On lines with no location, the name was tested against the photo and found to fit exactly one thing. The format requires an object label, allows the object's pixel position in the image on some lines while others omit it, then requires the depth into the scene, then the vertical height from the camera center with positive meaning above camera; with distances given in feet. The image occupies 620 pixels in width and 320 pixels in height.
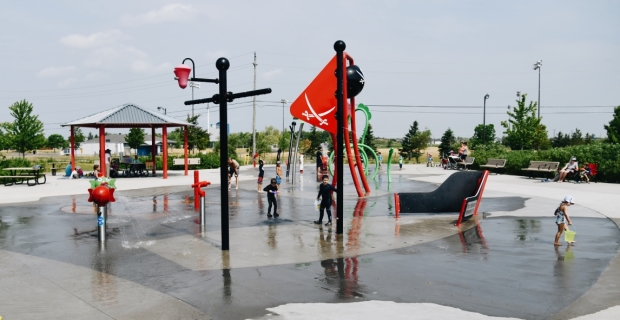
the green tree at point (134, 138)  253.24 +8.49
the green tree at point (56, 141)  417.69 +12.61
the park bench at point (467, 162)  114.62 -2.39
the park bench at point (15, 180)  81.96 -3.92
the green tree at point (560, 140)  259.43 +5.18
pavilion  98.12 +6.60
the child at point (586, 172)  81.22 -3.46
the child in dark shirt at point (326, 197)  43.01 -3.75
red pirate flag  58.03 +5.79
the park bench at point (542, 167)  87.76 -2.83
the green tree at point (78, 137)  376.74 +13.81
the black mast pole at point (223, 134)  31.73 +1.25
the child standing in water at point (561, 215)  34.32 -4.36
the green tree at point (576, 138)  248.77 +5.99
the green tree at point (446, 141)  226.38 +4.81
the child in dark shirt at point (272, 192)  46.34 -3.56
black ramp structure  51.60 -4.48
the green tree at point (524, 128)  167.43 +7.74
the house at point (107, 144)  404.61 +9.60
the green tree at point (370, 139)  244.42 +6.62
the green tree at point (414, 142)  233.55 +4.52
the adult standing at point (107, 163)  97.40 -1.42
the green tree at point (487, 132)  321.11 +13.09
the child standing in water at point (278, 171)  71.40 -2.50
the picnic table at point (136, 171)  107.43 -3.30
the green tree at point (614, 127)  180.34 +8.24
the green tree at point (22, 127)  161.07 +9.34
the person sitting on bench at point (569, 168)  82.52 -2.85
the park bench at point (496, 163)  104.94 -2.49
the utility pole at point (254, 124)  154.51 +9.36
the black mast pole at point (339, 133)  38.81 +1.56
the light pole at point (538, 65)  173.17 +28.90
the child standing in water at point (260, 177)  72.11 -3.28
